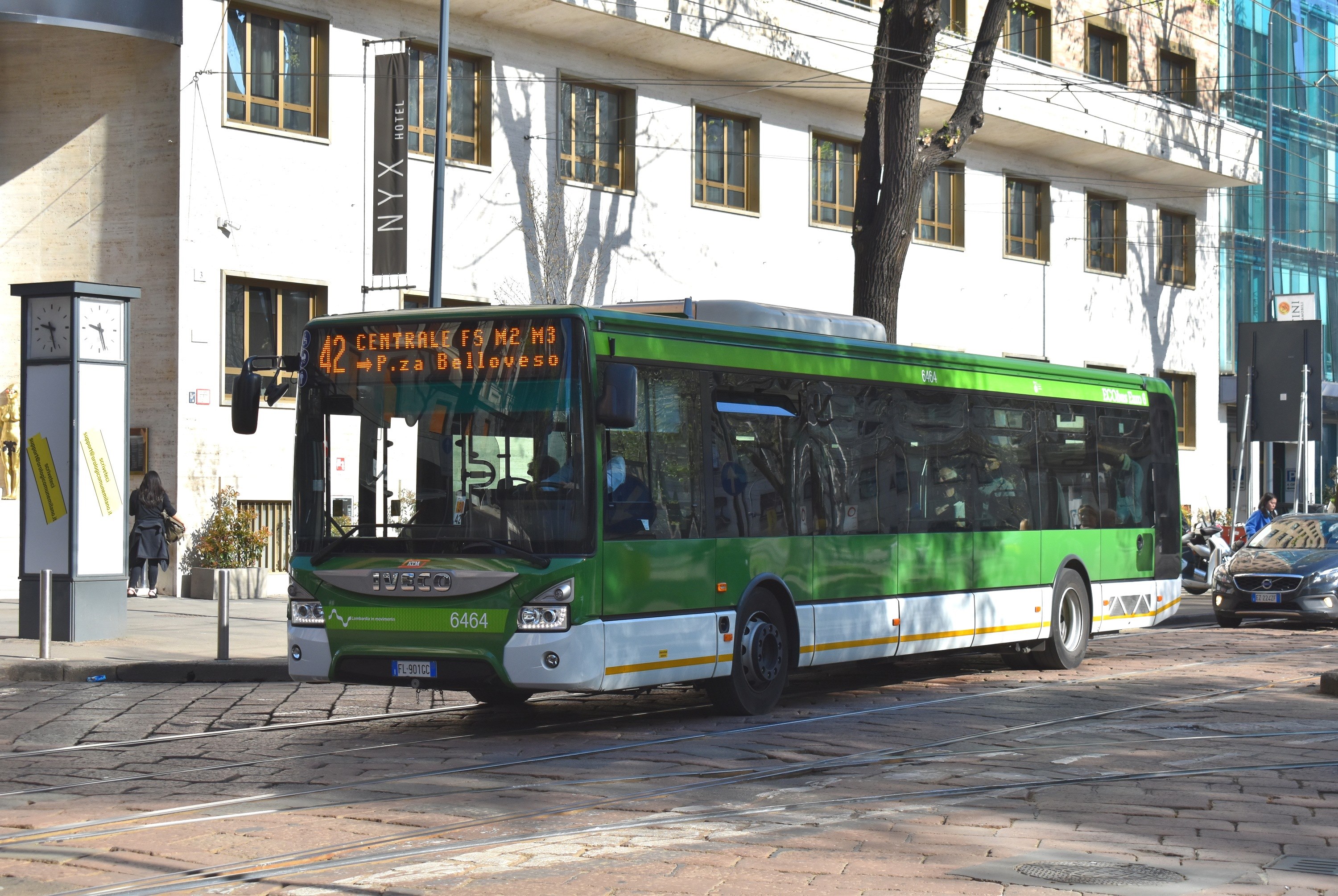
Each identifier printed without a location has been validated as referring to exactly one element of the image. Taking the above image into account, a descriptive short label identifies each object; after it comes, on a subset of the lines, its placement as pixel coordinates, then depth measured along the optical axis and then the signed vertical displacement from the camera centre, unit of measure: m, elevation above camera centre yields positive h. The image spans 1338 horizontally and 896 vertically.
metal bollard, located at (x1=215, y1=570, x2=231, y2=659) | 14.69 -1.16
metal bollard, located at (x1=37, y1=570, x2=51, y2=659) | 14.62 -1.24
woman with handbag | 21.53 -0.62
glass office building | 44.62 +8.84
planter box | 22.16 -1.42
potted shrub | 22.22 -0.99
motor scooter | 26.50 -1.30
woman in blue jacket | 26.89 -0.64
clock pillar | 16.16 +0.19
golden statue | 22.45 +0.53
